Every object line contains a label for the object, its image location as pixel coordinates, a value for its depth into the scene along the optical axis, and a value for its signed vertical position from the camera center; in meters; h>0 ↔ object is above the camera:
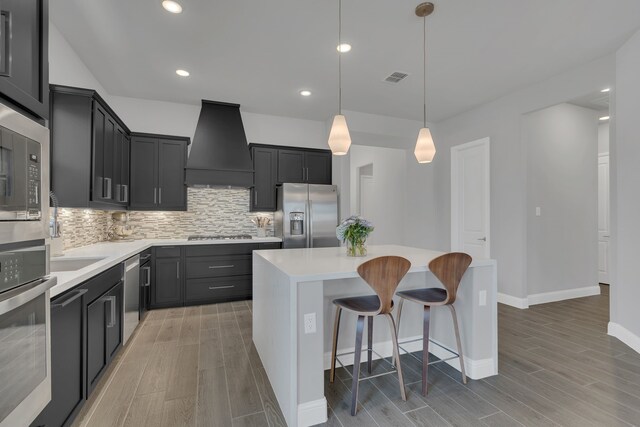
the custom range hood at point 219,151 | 4.41 +0.96
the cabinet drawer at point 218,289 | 4.22 -1.02
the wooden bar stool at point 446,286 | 2.14 -0.50
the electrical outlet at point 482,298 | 2.36 -0.63
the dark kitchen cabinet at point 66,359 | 1.56 -0.79
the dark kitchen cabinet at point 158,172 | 4.22 +0.62
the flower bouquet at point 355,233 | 2.54 -0.14
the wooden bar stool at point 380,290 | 1.89 -0.47
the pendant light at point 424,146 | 2.78 +0.63
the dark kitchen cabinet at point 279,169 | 4.86 +0.75
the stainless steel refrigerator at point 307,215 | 4.64 +0.01
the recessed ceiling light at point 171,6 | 2.42 +1.67
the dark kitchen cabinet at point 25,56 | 1.04 +0.60
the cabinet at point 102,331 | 2.01 -0.85
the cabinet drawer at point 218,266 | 4.22 -0.70
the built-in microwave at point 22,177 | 1.00 +0.14
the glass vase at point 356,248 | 2.55 -0.27
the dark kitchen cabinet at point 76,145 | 2.70 +0.63
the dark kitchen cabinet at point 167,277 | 4.04 -0.81
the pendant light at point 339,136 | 2.46 +0.63
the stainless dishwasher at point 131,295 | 2.87 -0.80
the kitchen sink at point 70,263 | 2.44 -0.38
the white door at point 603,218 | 5.33 -0.06
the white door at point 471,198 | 4.57 +0.27
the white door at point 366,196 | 7.55 +0.48
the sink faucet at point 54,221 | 2.53 -0.04
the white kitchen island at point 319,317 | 1.80 -0.74
